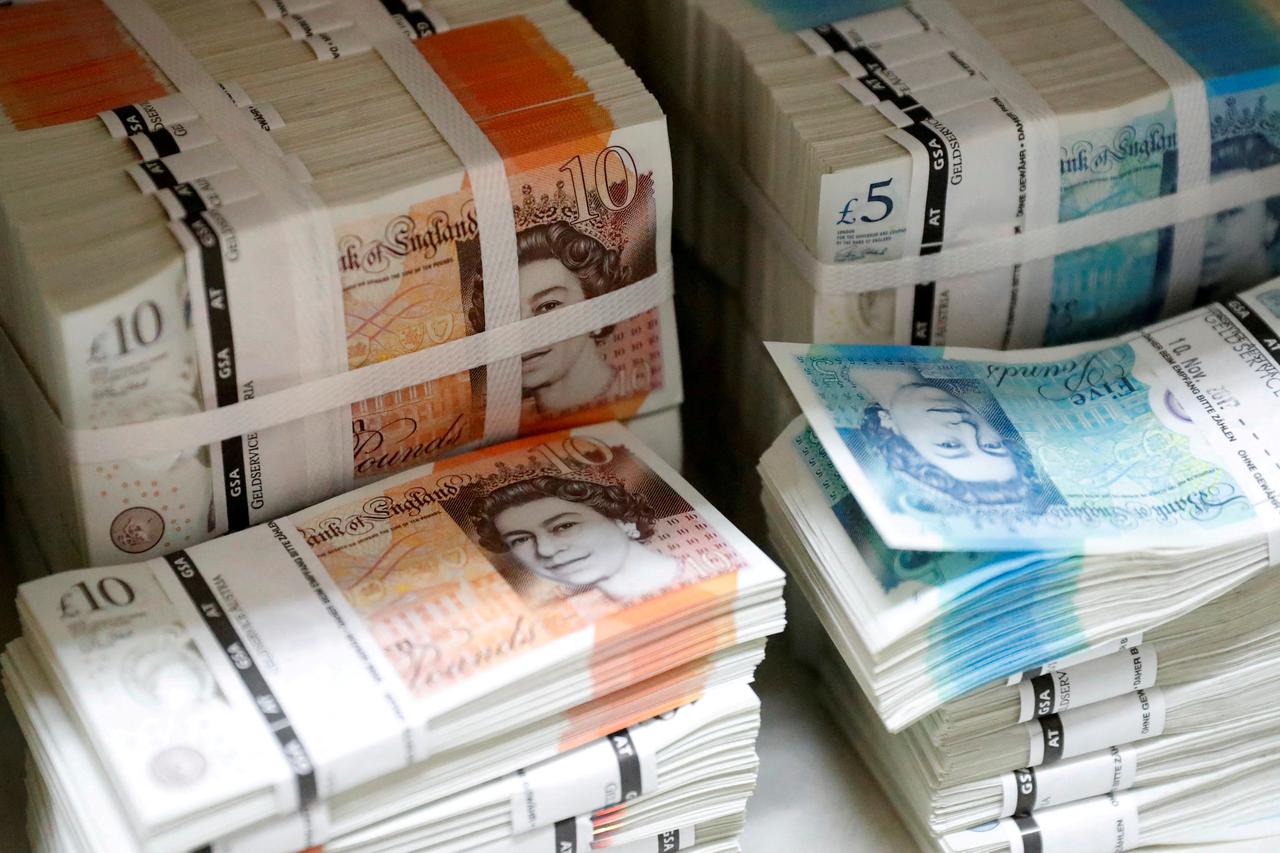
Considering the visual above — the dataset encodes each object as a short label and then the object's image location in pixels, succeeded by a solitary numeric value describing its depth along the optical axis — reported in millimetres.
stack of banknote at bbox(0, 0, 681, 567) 557
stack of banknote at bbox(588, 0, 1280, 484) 600
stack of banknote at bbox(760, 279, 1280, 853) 580
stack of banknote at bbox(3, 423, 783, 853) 542
